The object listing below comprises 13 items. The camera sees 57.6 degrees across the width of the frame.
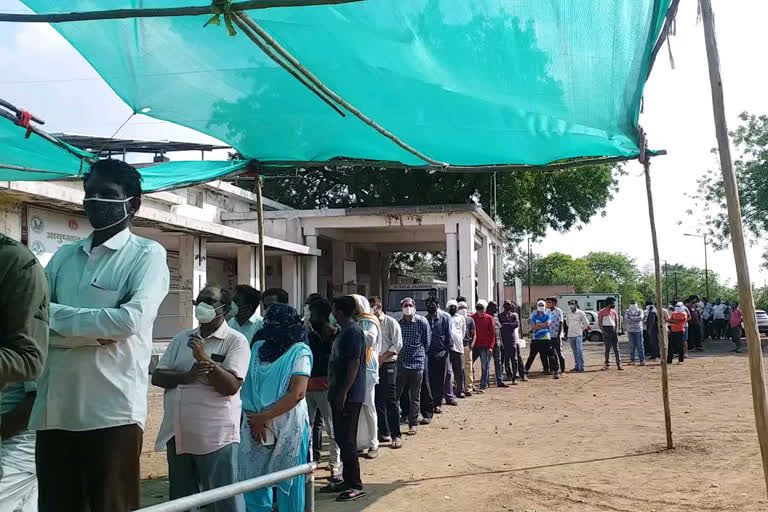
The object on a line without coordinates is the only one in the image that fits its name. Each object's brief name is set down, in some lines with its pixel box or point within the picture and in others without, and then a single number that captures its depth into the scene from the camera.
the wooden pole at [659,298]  7.12
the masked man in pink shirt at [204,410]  4.06
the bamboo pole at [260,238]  7.38
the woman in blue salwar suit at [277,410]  4.49
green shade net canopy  4.30
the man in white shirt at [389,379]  8.49
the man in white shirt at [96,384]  2.70
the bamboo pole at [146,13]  3.31
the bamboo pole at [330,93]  3.91
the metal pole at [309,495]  2.94
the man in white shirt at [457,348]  12.33
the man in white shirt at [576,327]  16.75
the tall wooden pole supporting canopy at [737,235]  4.29
